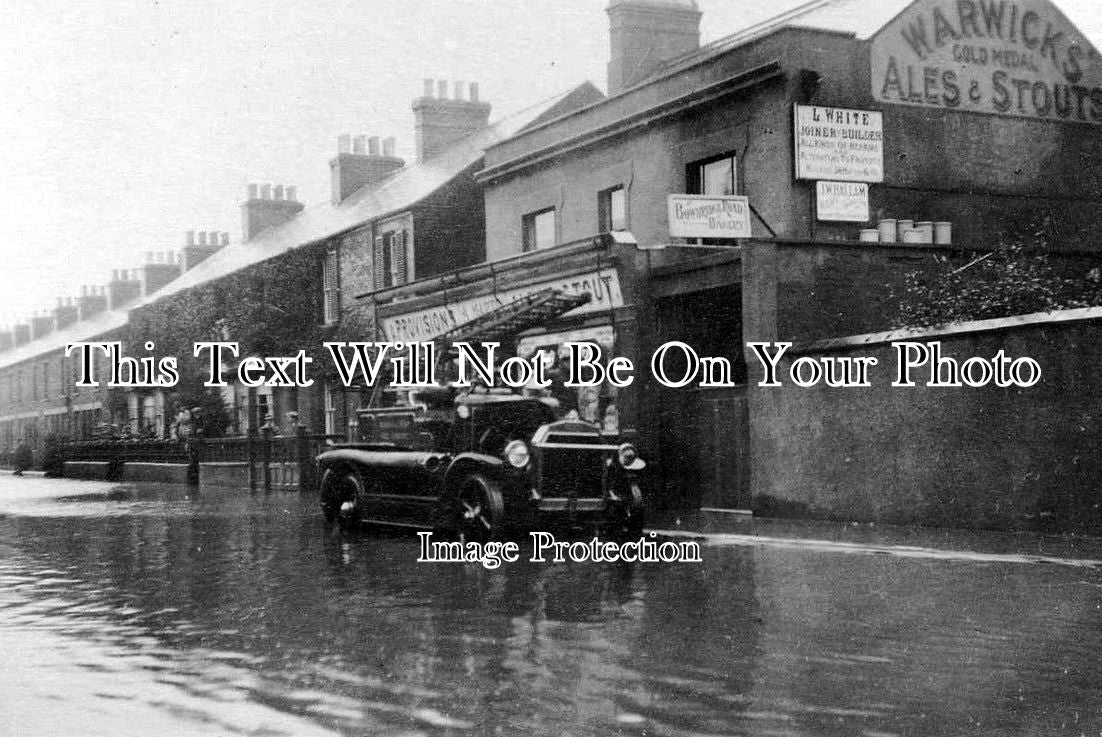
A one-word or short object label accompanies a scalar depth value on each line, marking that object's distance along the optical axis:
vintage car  12.96
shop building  17.27
